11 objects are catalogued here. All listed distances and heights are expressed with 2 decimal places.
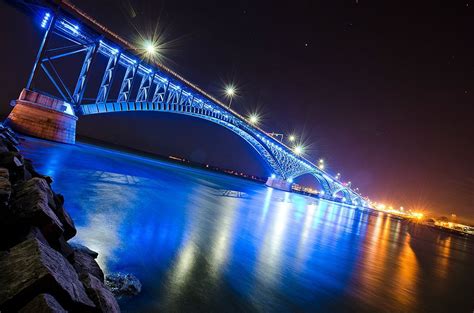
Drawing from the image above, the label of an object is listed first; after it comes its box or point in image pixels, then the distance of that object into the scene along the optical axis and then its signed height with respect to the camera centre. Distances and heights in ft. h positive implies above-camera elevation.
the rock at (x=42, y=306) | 4.41 -2.96
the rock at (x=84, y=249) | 10.35 -4.33
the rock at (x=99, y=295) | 6.59 -3.91
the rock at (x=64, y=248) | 8.00 -3.53
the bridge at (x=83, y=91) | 73.67 +31.67
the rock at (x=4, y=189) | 7.23 -2.07
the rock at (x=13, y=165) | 12.11 -2.10
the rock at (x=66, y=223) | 10.24 -3.48
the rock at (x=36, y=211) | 7.56 -2.53
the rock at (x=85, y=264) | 8.46 -4.15
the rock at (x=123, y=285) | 9.70 -5.12
